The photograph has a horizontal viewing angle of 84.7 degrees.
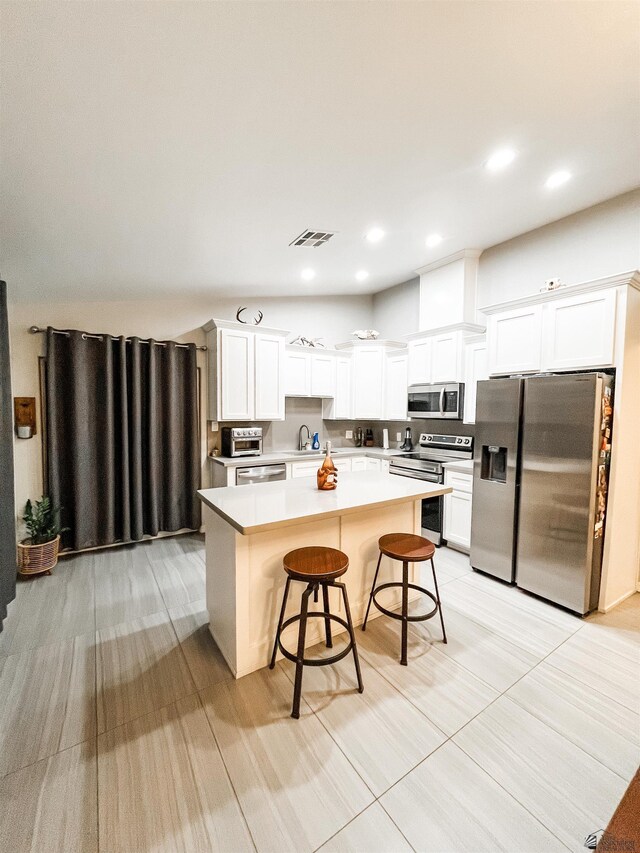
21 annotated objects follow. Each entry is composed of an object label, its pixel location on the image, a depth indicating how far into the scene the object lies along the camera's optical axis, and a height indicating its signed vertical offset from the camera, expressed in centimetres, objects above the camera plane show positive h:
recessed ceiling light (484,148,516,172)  217 +159
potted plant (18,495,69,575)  300 -122
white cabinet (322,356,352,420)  497 +22
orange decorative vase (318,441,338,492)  239 -47
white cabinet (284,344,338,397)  464 +48
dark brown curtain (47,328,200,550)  343 -33
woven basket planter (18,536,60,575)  299 -133
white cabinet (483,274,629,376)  254 +65
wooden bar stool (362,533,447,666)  205 -86
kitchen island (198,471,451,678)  188 -82
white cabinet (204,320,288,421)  397 +41
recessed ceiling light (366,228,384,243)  309 +156
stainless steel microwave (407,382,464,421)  394 +9
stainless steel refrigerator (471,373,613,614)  249 -57
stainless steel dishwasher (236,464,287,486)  392 -77
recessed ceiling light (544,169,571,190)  253 +171
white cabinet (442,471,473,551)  343 -102
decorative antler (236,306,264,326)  430 +110
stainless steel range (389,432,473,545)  374 -60
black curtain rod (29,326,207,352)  330 +70
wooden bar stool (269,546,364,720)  170 -83
